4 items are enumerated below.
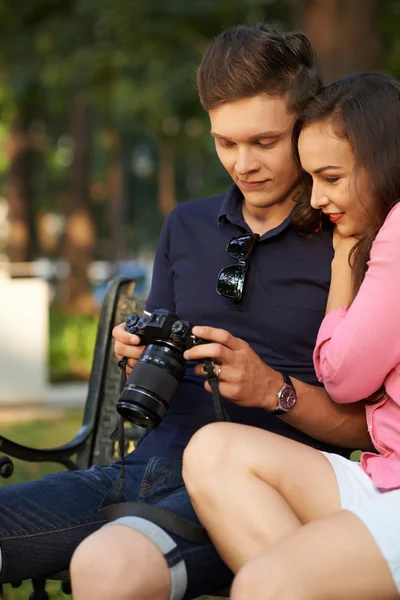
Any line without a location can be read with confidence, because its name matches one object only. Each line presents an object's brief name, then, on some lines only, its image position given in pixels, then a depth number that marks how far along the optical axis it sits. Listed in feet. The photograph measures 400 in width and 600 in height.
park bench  12.82
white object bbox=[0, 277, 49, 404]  36.86
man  9.72
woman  7.73
